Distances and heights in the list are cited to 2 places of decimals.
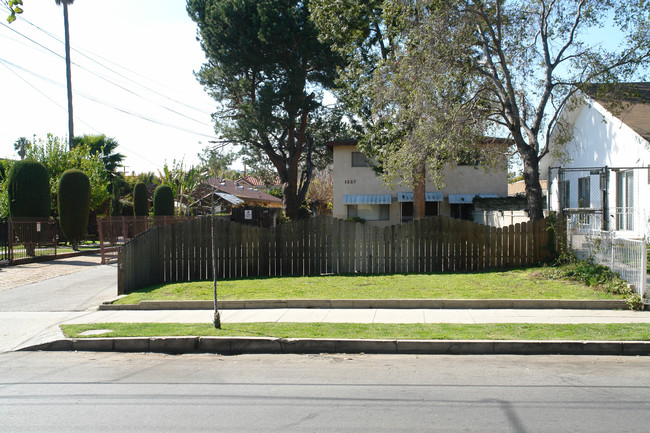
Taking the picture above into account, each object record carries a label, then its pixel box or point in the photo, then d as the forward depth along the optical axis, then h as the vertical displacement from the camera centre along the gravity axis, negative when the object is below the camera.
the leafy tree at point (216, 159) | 33.59 +3.66
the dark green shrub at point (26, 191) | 25.25 +1.40
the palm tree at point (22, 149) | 27.36 +3.61
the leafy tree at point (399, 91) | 15.38 +3.79
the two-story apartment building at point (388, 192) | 32.09 +1.33
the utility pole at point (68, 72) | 33.53 +9.27
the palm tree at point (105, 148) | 42.60 +5.75
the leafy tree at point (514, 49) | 14.86 +4.58
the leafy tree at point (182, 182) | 41.75 +2.90
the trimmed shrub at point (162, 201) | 31.53 +1.02
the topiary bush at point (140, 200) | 33.09 +1.16
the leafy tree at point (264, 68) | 27.78 +8.19
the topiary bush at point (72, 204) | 27.83 +0.82
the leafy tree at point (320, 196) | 54.75 +2.06
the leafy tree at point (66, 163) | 34.78 +3.66
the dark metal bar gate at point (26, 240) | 21.86 -0.85
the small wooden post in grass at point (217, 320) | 9.31 -1.76
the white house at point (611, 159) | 15.47 +1.70
